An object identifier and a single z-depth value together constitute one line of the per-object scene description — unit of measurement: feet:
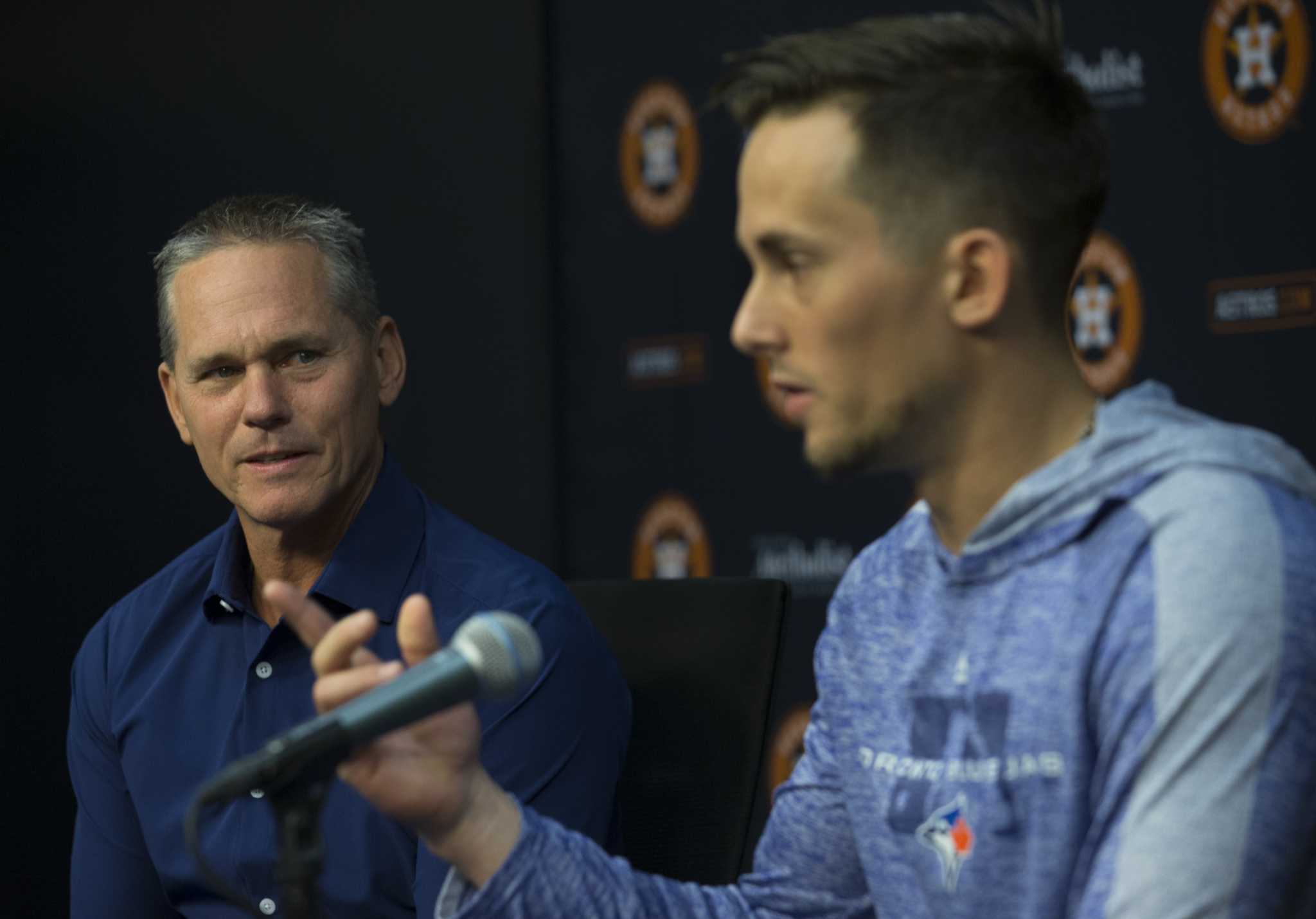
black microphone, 8.77
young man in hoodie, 8.94
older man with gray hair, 10.60
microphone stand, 8.86
